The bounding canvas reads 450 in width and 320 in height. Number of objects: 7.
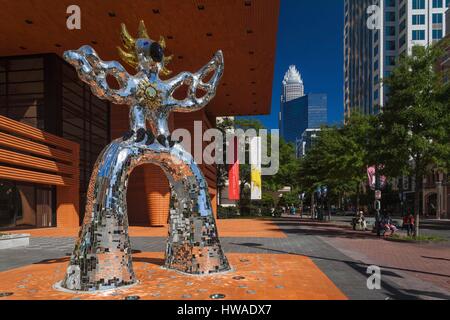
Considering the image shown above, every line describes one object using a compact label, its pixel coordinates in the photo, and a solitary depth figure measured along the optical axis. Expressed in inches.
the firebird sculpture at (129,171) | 284.8
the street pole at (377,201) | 785.7
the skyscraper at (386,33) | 2925.7
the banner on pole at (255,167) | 1741.8
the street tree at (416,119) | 677.9
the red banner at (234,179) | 1593.3
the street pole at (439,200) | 1942.4
